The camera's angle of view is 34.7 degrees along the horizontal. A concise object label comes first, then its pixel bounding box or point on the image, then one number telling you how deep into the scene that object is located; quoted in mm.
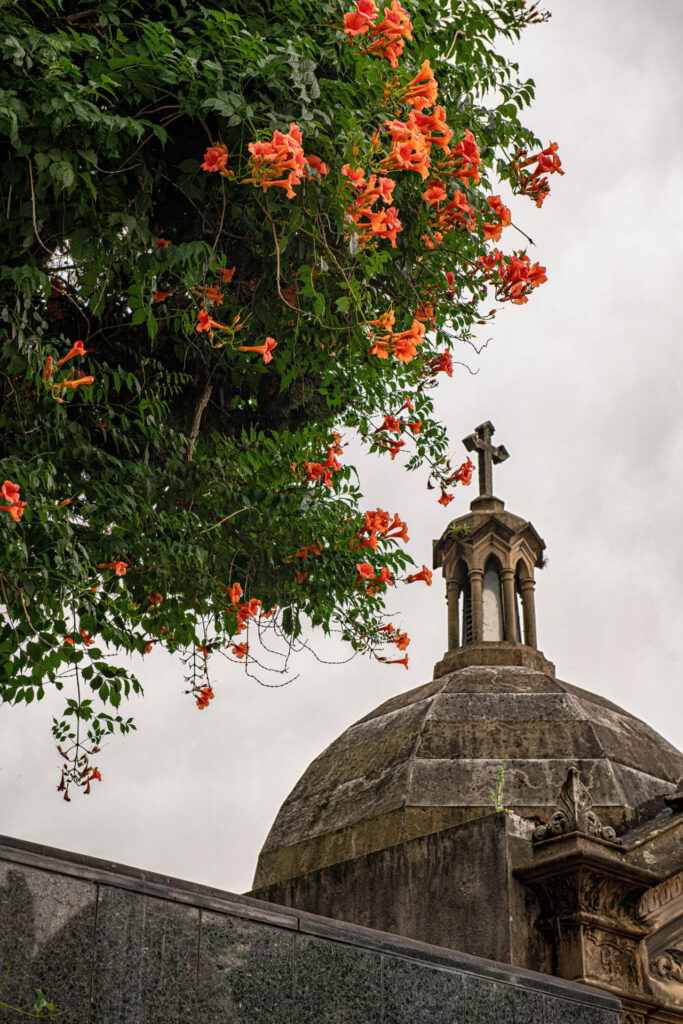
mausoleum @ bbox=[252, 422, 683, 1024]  7457
